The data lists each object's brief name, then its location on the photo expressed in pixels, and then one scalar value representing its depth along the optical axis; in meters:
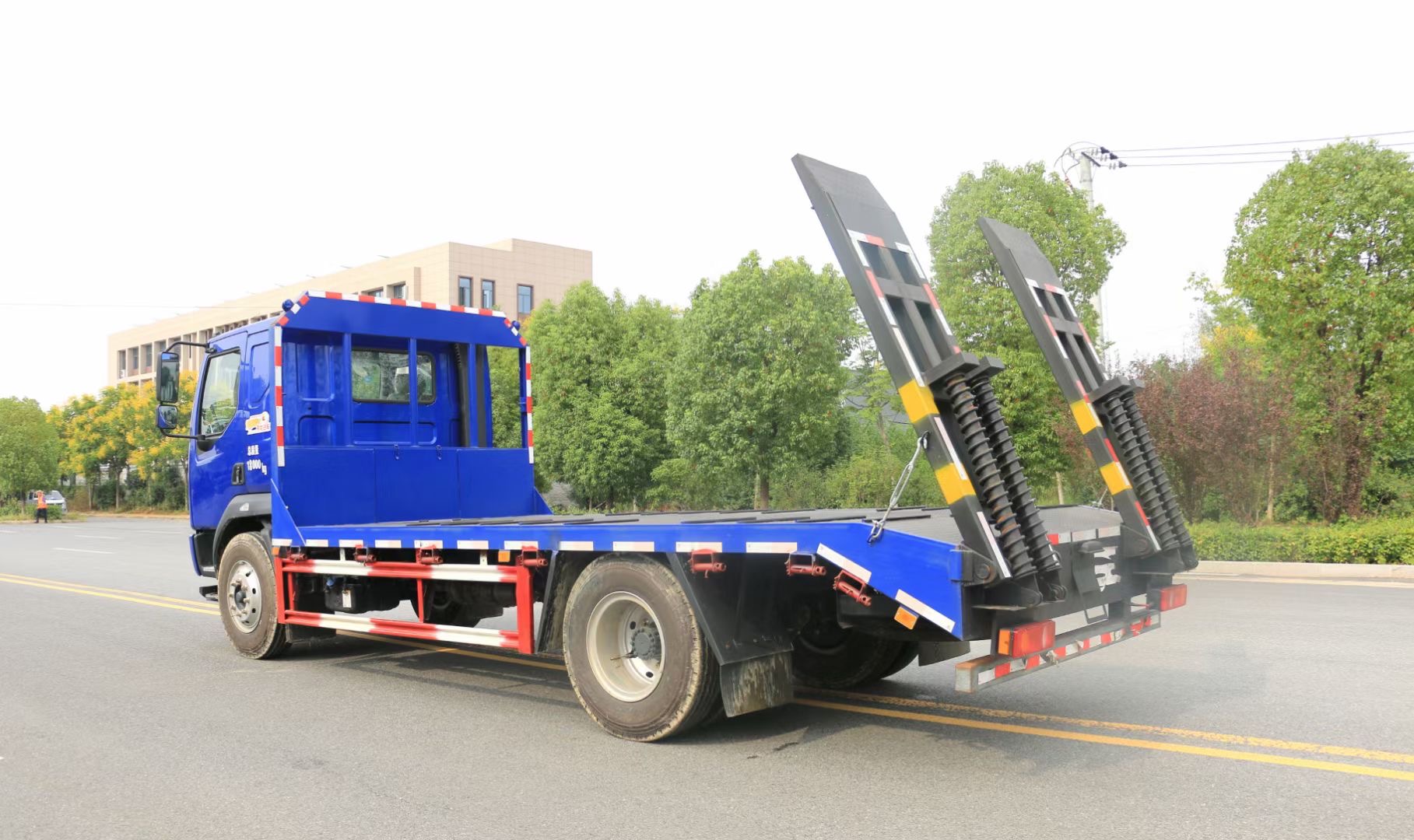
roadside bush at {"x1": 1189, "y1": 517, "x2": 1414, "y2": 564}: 14.39
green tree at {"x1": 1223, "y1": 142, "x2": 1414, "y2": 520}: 16.89
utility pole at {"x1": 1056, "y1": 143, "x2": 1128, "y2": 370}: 29.61
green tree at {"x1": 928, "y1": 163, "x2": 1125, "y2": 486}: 21.27
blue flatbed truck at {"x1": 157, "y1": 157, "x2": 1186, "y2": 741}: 4.98
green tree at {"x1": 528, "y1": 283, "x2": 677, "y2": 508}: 29.58
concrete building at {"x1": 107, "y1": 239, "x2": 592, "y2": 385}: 59.81
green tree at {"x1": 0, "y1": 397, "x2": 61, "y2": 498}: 58.88
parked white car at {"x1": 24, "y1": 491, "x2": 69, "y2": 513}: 53.06
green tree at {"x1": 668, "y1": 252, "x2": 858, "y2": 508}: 24.08
